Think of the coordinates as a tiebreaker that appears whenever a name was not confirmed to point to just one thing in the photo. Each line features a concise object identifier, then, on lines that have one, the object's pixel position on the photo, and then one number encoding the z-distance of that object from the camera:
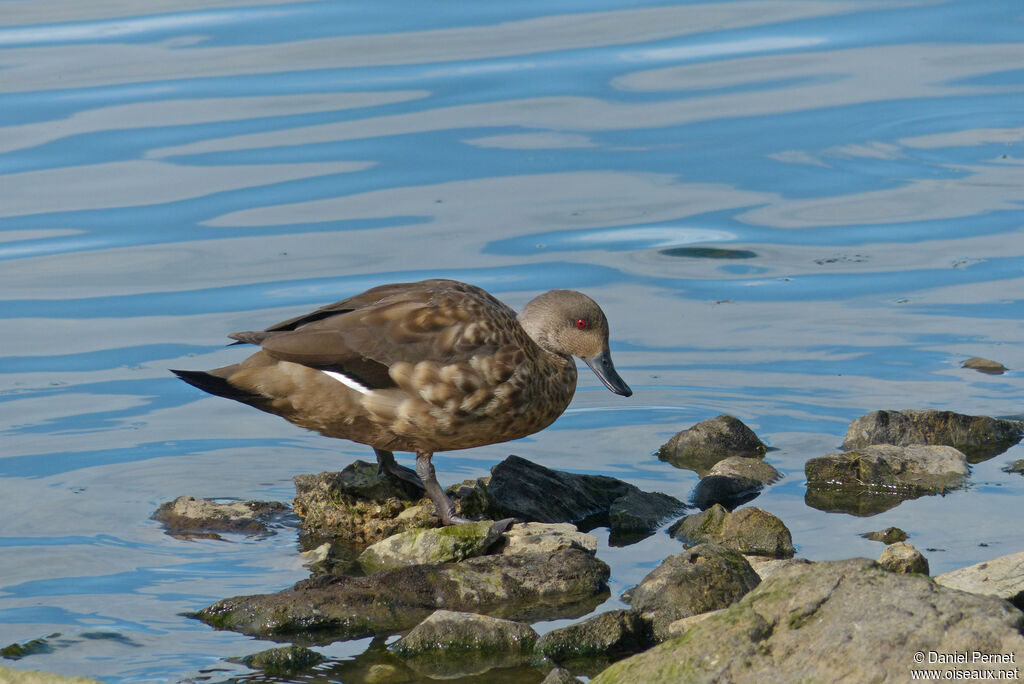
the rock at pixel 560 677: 11.87
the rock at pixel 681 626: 13.04
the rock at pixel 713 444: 18.19
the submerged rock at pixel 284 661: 12.82
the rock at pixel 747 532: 15.12
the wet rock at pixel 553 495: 16.50
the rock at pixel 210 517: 16.41
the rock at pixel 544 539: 15.10
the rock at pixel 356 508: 16.42
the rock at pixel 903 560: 13.85
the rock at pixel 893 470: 16.97
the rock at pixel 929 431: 18.03
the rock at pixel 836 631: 10.25
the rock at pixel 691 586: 13.45
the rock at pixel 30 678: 11.50
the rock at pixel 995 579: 13.03
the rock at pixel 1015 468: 17.31
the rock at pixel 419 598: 13.75
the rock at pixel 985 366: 20.61
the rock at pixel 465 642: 12.98
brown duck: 16.23
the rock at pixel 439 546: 15.12
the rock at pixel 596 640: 12.97
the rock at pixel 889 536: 15.41
